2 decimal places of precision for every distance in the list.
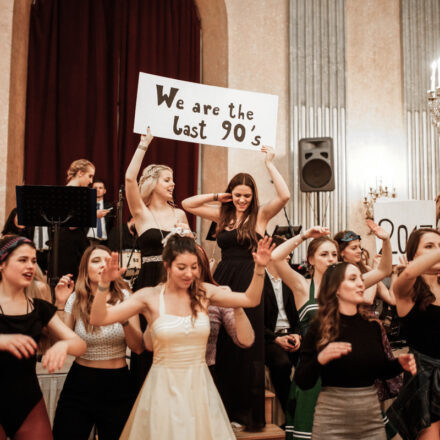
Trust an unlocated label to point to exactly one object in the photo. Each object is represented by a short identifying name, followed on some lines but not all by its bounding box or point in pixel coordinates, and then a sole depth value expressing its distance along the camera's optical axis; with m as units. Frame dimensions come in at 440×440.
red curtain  7.91
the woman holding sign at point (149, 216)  3.96
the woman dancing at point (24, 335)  2.91
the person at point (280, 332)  4.63
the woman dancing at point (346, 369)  3.02
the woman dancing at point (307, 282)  3.61
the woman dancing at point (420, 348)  3.40
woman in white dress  2.92
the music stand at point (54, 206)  5.04
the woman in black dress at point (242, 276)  3.91
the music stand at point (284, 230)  6.42
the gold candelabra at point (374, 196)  8.12
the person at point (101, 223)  6.54
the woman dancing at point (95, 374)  3.32
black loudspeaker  7.50
